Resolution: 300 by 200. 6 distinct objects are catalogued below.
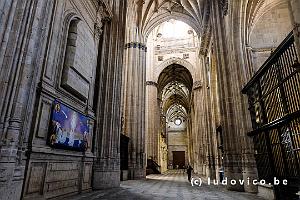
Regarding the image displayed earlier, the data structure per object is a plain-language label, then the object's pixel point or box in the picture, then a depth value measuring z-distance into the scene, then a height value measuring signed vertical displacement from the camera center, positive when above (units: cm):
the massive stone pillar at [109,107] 874 +236
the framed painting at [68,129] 596 +97
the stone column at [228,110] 912 +232
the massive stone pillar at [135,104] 1523 +421
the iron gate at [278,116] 455 +111
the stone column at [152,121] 2291 +440
